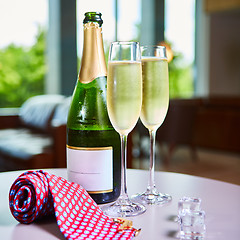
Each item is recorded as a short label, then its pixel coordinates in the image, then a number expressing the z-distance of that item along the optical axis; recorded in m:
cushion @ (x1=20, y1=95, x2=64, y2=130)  4.75
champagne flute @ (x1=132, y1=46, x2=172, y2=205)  0.88
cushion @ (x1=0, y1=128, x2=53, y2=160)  3.48
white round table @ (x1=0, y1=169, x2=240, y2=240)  0.67
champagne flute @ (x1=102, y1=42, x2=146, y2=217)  0.78
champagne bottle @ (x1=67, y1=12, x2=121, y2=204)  0.85
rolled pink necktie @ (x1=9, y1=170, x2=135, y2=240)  0.66
